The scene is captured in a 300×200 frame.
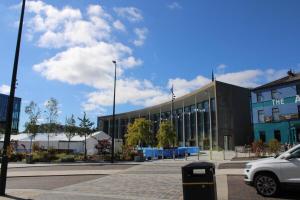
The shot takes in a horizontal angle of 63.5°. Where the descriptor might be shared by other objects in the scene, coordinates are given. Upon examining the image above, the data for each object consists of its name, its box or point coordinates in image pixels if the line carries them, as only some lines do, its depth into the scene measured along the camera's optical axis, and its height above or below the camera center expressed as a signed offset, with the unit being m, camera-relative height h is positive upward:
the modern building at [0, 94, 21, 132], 58.81 +7.28
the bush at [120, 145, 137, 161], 27.12 -1.52
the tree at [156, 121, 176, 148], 34.38 +0.49
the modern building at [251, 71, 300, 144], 33.06 +4.29
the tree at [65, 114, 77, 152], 33.27 +1.43
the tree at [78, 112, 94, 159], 31.54 +1.73
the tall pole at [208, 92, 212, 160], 47.64 +0.93
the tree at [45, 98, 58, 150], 36.14 +2.80
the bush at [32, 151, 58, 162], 26.54 -1.92
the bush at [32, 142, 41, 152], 30.40 -1.06
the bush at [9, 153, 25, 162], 28.52 -2.07
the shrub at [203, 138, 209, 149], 48.61 -0.66
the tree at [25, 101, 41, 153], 33.91 +2.10
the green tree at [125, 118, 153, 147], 38.38 +1.05
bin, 5.35 -0.95
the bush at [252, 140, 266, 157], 21.90 -0.74
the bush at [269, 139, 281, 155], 20.89 -0.54
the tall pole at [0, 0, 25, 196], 8.29 +0.74
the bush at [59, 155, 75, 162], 25.97 -2.07
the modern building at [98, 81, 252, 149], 46.83 +4.88
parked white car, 6.97 -0.96
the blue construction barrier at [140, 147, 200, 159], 30.37 -1.67
